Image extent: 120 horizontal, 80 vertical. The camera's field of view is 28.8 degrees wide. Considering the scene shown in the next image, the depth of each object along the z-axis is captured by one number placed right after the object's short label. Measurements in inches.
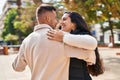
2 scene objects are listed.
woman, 76.9
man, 75.3
